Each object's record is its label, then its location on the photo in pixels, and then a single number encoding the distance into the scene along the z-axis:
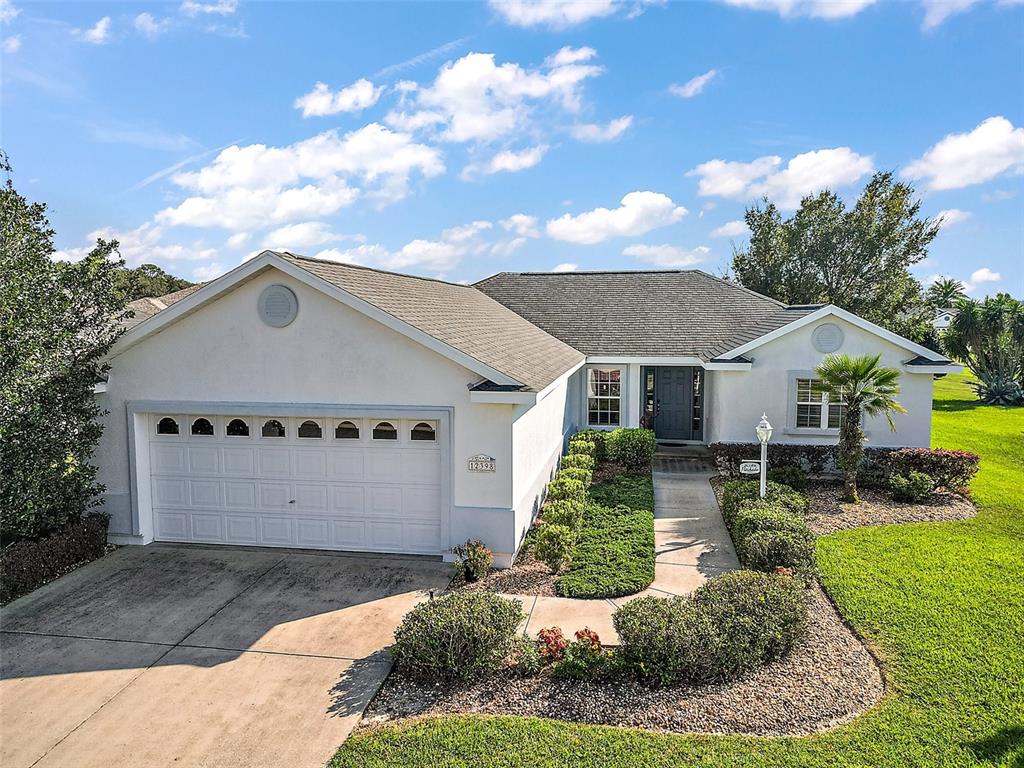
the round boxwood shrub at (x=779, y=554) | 9.65
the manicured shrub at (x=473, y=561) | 9.82
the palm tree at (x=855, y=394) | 13.60
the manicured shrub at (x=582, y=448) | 16.52
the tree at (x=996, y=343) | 32.88
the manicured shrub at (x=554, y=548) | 10.20
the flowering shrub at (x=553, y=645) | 7.15
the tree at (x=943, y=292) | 47.72
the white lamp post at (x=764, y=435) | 12.08
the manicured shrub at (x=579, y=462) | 15.33
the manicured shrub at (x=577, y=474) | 14.05
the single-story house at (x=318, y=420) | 10.31
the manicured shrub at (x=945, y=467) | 14.69
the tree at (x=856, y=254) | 39.56
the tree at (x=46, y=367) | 9.41
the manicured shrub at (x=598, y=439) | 17.59
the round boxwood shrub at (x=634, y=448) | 16.92
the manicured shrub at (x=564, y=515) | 11.28
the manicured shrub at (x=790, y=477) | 14.98
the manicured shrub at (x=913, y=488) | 13.99
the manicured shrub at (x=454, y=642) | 6.92
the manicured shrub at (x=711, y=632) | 6.85
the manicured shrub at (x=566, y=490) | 12.67
